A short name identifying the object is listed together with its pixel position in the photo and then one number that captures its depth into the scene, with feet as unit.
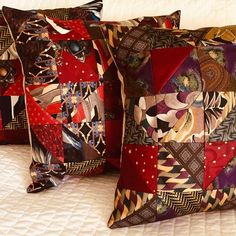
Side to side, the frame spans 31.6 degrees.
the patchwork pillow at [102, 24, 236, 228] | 2.94
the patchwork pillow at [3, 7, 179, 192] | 3.47
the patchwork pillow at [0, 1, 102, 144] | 3.99
